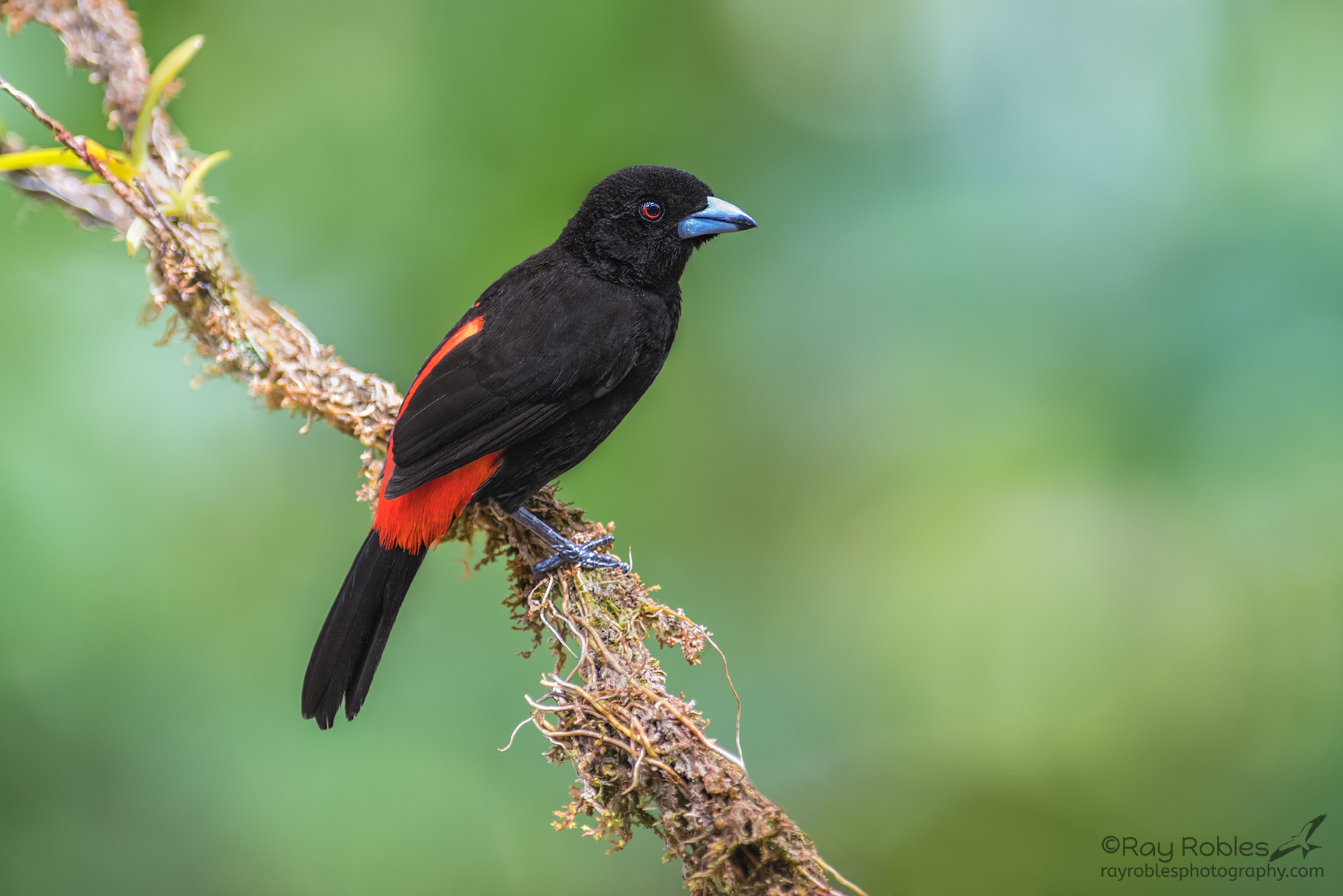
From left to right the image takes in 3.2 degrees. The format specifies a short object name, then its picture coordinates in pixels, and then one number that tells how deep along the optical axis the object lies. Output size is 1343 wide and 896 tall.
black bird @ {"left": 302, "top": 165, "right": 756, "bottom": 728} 5.72
